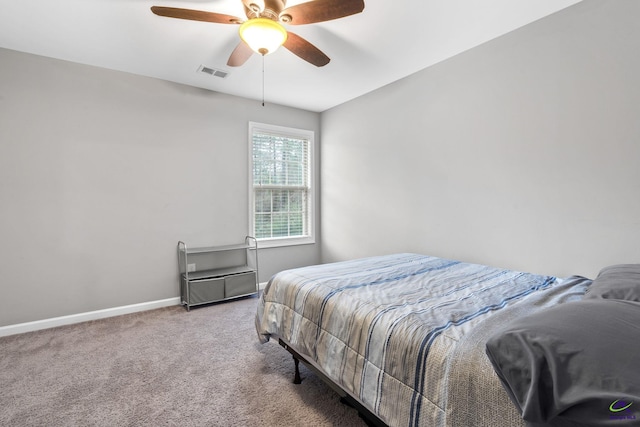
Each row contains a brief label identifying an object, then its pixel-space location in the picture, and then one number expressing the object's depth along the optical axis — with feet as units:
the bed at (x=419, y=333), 3.08
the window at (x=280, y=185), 13.34
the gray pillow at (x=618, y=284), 4.05
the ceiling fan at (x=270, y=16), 5.62
